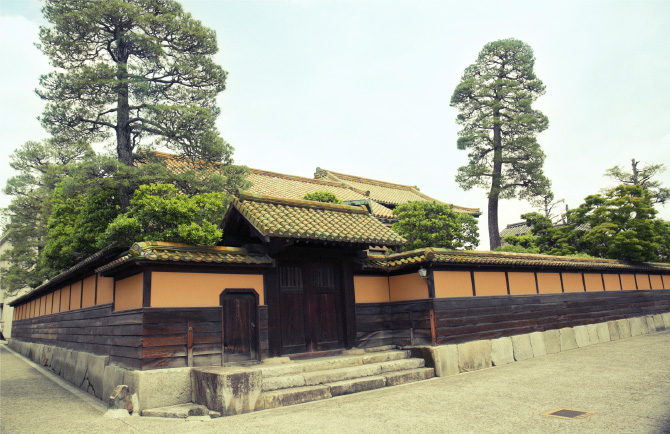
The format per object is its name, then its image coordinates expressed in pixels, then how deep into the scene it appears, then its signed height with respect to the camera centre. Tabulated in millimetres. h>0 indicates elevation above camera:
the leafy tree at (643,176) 30891 +7496
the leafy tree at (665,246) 24581 +1664
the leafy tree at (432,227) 17078 +2514
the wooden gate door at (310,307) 10523 -373
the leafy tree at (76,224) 14445 +3047
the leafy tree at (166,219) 11095 +2311
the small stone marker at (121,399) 8023 -1867
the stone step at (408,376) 9703 -2129
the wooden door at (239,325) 9430 -641
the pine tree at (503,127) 26250 +9976
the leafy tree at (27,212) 24297 +5857
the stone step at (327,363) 8938 -1664
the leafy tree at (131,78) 13500 +7777
